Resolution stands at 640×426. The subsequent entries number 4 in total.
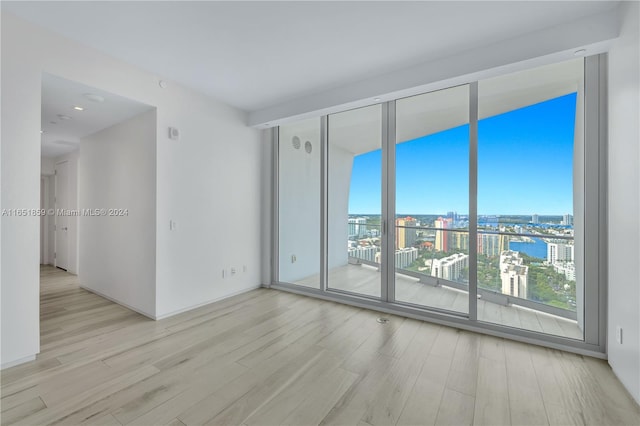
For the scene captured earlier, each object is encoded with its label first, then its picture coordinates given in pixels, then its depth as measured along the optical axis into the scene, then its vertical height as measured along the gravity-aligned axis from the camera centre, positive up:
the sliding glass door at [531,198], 2.62 +0.15
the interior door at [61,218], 5.84 -0.15
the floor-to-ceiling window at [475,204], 2.56 +0.10
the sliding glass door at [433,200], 3.09 +0.16
